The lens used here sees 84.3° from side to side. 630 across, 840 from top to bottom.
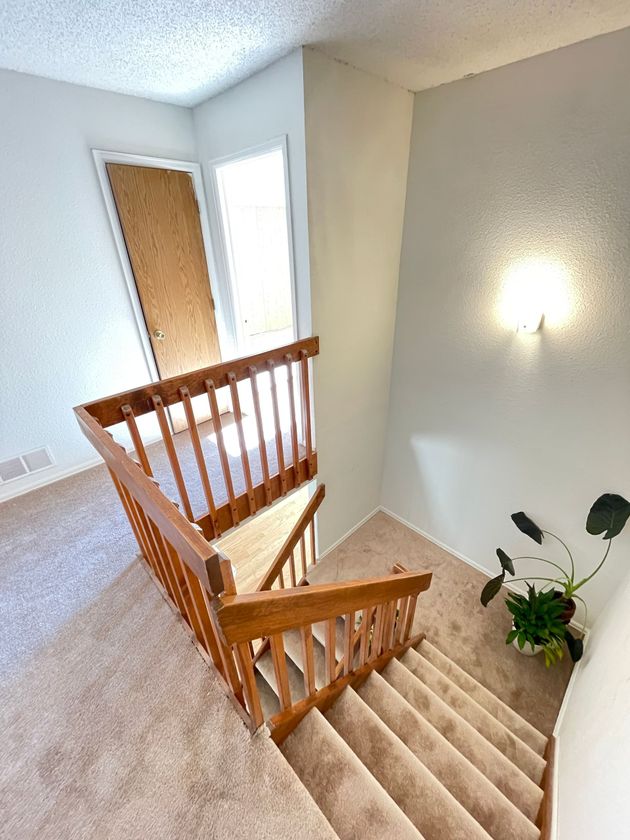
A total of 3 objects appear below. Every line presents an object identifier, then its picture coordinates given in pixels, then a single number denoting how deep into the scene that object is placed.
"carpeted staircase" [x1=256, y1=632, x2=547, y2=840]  1.18
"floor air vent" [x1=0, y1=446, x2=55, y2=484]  2.52
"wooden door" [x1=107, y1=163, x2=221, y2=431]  2.60
